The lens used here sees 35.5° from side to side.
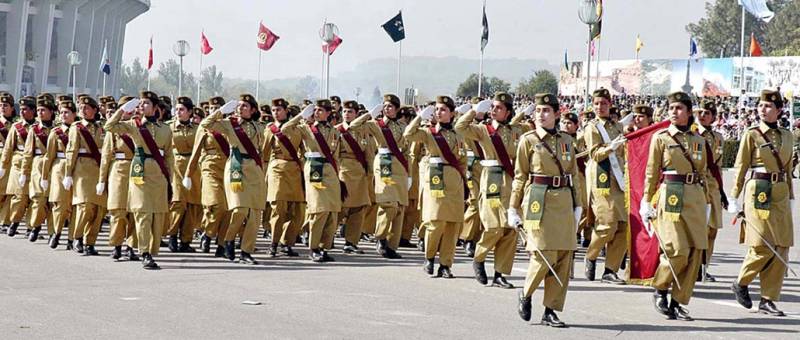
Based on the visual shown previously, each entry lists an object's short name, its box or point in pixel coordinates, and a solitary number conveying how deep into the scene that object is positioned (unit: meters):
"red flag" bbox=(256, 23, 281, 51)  38.44
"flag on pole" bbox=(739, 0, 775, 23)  37.88
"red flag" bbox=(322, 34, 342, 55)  35.00
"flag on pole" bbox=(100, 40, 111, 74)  53.44
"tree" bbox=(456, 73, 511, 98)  76.06
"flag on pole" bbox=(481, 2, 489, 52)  36.19
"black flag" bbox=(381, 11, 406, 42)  33.41
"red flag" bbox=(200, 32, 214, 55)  48.41
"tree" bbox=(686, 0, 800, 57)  100.81
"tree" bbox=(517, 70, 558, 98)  77.88
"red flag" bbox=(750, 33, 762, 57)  54.23
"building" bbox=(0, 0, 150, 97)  73.81
